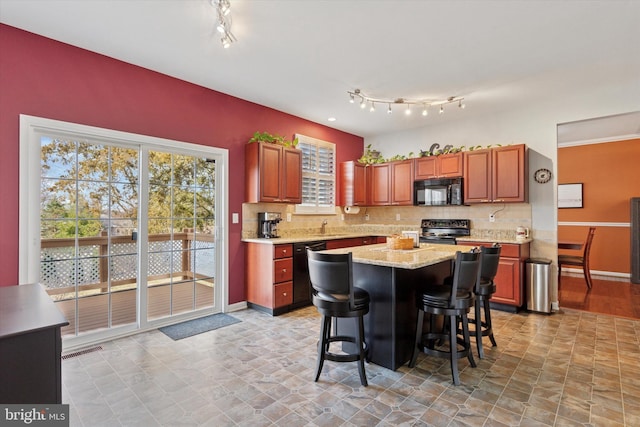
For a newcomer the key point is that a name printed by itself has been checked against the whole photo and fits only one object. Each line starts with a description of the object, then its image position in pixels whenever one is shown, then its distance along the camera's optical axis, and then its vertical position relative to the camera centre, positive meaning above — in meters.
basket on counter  3.22 -0.28
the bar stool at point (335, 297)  2.31 -0.61
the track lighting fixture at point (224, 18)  2.37 +1.52
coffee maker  4.53 -0.13
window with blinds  5.45 +0.69
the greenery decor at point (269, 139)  4.42 +1.05
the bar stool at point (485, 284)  2.86 -0.63
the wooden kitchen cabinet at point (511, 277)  4.25 -0.83
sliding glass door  2.96 -0.13
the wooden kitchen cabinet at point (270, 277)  4.11 -0.81
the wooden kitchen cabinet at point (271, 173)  4.32 +0.58
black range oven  5.03 -0.25
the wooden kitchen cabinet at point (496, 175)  4.50 +0.57
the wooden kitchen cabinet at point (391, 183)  5.65 +0.56
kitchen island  2.60 -0.70
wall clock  4.52 +0.54
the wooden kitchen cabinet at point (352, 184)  5.90 +0.56
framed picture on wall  6.70 +0.39
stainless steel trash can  4.21 -0.92
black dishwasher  4.36 -0.83
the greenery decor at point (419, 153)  5.16 +1.06
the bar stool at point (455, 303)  2.46 -0.68
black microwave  5.06 +0.36
